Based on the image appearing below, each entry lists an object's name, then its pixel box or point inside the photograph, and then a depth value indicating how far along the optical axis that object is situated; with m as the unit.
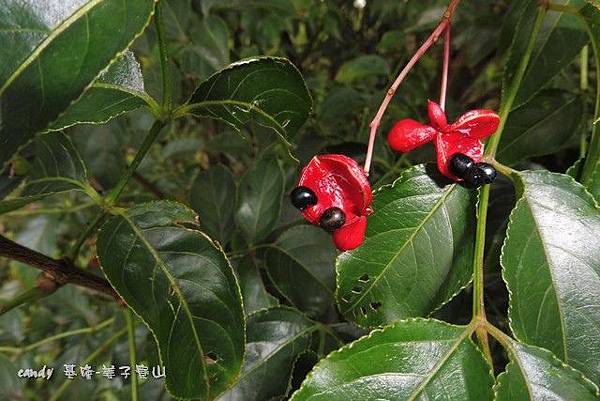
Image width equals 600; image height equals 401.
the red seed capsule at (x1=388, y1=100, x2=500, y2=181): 0.21
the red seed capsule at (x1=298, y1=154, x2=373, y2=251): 0.20
